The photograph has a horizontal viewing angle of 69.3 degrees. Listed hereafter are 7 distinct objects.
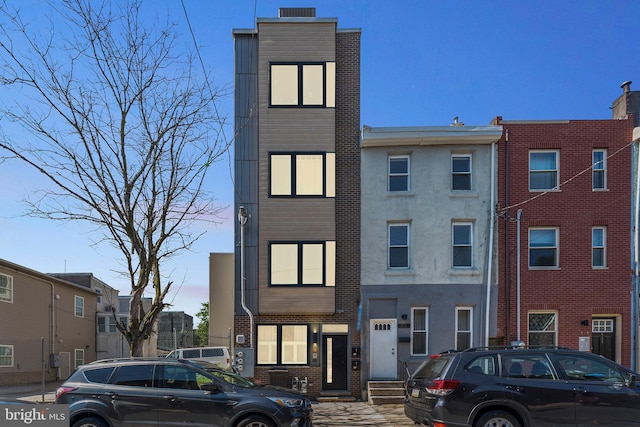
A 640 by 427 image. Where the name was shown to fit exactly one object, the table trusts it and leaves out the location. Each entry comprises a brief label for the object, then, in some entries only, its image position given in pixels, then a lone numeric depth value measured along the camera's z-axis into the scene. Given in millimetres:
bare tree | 9969
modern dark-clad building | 15547
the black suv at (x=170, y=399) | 7930
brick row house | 15312
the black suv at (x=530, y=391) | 7789
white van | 18344
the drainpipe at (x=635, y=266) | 15086
